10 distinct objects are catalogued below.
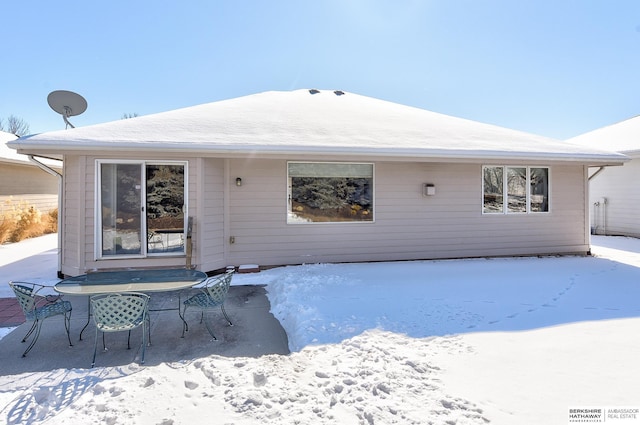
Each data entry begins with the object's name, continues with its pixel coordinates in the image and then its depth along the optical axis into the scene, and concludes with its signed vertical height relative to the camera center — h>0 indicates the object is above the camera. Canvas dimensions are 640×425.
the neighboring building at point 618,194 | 10.53 +0.61
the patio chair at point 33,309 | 3.25 -0.95
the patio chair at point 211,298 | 3.70 -0.94
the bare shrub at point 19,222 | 10.16 -0.22
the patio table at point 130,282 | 3.51 -0.76
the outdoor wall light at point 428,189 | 7.30 +0.52
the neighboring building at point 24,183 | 10.98 +1.18
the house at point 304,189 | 5.93 +0.51
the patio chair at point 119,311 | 3.02 -0.87
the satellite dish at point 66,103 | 7.45 +2.50
